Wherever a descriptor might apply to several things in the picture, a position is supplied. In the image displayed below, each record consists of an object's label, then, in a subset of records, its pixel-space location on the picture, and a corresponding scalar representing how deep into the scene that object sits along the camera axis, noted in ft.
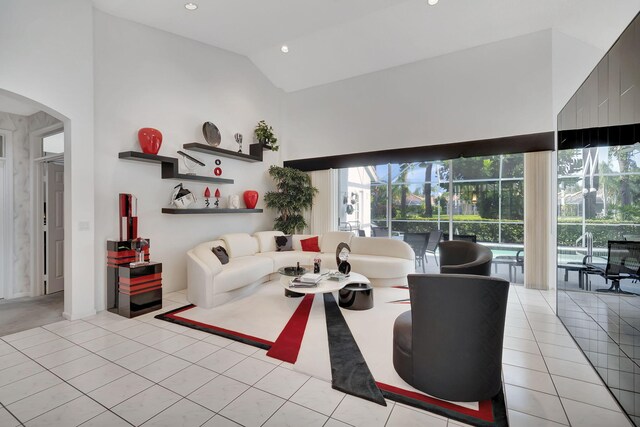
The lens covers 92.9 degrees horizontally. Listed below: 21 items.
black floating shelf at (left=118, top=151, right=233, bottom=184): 13.85
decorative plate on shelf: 17.60
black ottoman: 13.19
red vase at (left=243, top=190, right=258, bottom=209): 20.38
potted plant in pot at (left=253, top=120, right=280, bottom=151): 21.06
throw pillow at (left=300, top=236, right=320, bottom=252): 20.51
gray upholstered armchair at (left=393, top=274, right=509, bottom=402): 6.79
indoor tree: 22.11
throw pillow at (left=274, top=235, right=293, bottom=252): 20.35
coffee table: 12.46
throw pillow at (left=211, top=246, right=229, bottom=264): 15.38
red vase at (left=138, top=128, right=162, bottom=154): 14.52
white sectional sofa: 13.87
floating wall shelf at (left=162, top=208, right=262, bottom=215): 15.57
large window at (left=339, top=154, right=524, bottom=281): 19.25
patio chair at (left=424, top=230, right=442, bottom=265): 20.22
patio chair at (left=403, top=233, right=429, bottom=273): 20.52
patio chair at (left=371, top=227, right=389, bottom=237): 22.15
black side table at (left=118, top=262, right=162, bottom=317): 12.57
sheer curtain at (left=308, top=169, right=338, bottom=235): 22.88
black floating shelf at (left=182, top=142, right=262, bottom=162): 16.78
